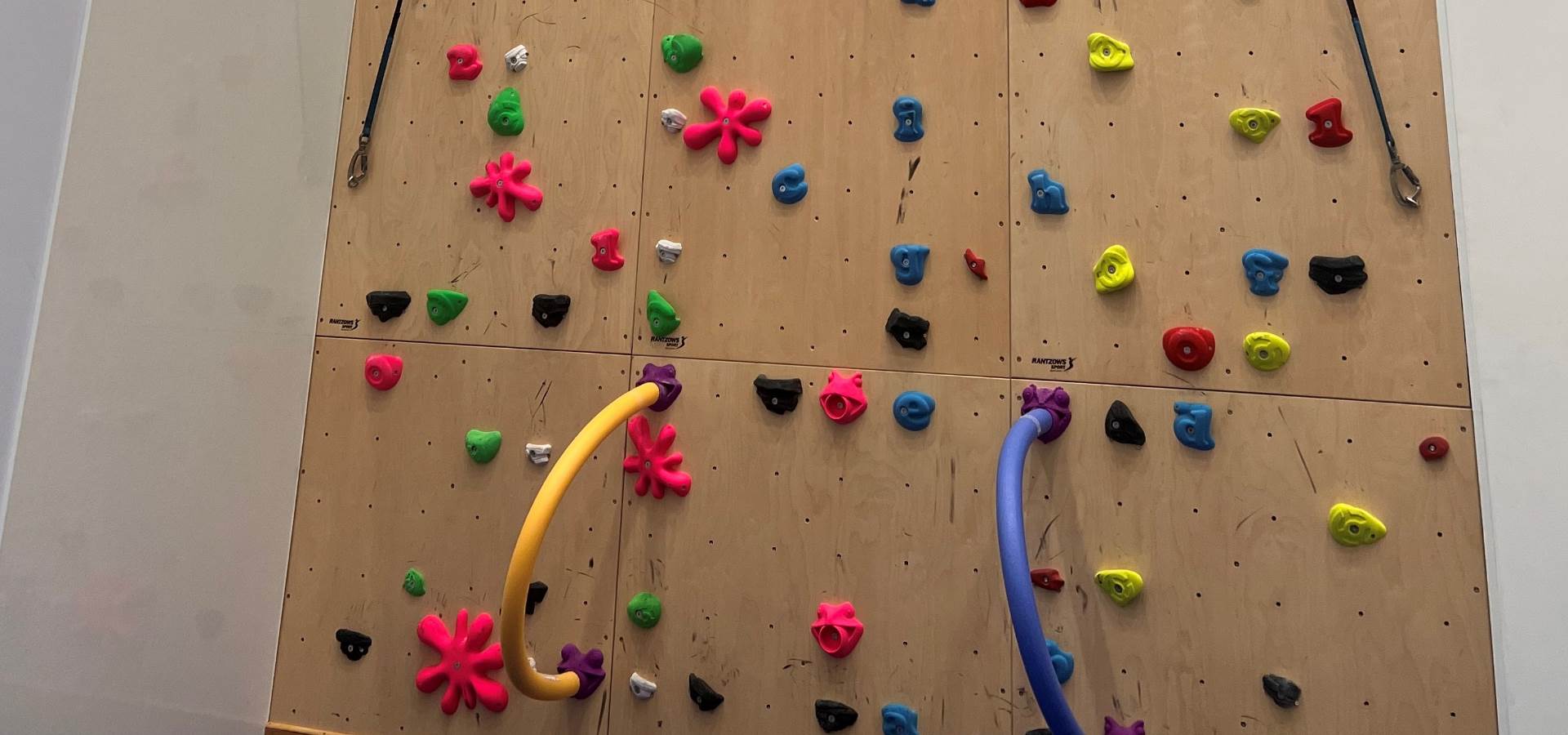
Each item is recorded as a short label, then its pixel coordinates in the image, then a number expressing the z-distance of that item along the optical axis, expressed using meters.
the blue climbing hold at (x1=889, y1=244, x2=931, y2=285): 1.64
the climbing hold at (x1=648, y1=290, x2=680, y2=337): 1.70
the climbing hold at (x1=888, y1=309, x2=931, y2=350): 1.62
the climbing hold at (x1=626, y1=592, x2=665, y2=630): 1.66
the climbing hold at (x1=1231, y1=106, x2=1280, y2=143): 1.57
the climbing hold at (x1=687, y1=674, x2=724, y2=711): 1.62
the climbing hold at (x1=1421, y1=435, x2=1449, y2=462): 1.46
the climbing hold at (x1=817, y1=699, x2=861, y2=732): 1.59
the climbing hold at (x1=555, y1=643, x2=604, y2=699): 1.67
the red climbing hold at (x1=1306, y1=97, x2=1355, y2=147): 1.54
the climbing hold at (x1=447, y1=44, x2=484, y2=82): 1.84
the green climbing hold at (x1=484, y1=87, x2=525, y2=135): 1.80
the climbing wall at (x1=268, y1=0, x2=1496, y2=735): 1.50
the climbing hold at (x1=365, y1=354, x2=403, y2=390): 1.79
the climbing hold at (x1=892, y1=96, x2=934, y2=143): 1.67
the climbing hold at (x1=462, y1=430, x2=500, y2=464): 1.74
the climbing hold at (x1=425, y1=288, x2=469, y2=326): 1.77
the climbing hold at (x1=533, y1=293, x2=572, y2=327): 1.74
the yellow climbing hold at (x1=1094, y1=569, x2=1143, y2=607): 1.52
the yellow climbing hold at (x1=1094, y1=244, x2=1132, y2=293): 1.57
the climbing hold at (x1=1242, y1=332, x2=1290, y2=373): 1.51
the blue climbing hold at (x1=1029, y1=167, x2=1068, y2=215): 1.60
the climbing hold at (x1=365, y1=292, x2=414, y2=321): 1.81
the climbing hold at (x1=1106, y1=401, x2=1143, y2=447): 1.55
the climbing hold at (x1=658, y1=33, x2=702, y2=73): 1.74
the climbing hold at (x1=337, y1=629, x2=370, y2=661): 1.75
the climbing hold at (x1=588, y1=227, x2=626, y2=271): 1.73
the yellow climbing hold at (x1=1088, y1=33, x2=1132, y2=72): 1.63
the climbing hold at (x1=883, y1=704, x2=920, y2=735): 1.57
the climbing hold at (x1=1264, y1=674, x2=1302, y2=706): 1.46
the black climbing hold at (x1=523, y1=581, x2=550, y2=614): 1.71
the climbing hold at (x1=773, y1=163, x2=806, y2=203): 1.69
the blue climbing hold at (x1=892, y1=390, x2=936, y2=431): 1.61
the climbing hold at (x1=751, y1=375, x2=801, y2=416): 1.65
